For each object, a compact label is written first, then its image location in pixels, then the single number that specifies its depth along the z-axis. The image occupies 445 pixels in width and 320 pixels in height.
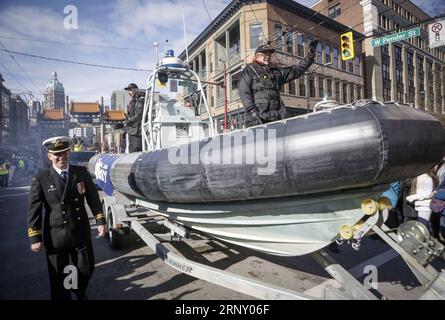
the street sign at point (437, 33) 11.12
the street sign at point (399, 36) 9.91
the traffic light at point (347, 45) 10.76
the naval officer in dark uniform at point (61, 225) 2.62
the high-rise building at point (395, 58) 31.62
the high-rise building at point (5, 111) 39.82
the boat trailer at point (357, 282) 1.94
